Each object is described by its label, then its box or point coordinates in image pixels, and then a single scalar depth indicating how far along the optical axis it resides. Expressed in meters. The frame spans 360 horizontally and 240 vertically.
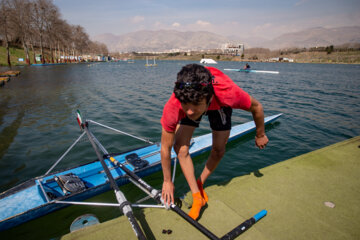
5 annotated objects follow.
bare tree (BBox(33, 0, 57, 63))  56.22
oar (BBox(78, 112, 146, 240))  2.14
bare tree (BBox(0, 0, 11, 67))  44.81
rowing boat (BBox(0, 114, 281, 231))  3.76
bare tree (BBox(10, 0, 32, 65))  49.72
